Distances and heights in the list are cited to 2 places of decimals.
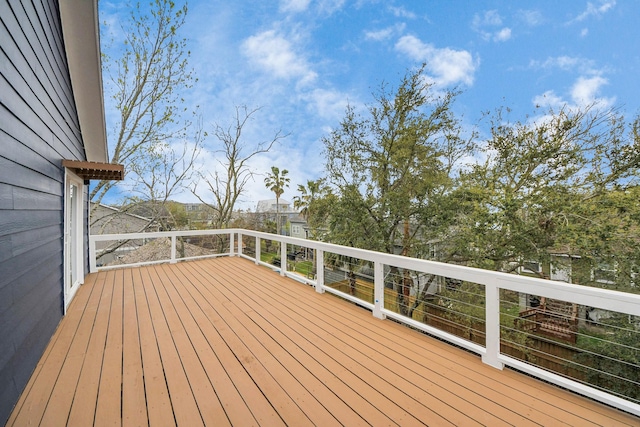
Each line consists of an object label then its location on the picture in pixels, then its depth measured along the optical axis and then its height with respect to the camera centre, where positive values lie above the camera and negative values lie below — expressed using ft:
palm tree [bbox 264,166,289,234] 73.56 +9.08
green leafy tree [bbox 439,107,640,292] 20.29 +1.27
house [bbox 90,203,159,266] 31.50 -1.21
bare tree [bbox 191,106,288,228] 38.17 +6.87
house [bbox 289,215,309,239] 74.50 -3.06
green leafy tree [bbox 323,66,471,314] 27.50 +5.26
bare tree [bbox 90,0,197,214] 27.84 +14.33
